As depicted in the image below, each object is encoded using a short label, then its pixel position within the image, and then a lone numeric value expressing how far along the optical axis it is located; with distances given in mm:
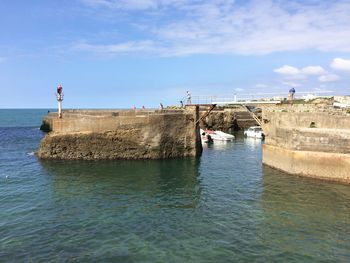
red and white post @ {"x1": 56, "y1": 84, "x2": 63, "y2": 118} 34000
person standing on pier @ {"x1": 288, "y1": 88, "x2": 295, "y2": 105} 33781
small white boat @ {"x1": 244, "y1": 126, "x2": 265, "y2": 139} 52500
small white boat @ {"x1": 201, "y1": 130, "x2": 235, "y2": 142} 49834
